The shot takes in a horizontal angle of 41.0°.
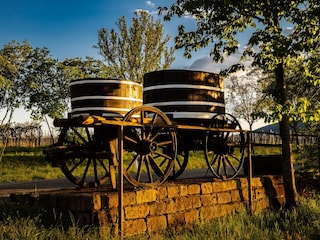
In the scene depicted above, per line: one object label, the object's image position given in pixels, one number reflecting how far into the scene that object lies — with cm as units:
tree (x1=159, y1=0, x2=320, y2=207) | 928
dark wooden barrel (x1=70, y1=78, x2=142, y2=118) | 842
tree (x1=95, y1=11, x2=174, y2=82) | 2762
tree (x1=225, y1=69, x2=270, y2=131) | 4150
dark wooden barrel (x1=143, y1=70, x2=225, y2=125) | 866
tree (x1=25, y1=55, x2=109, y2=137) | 2025
